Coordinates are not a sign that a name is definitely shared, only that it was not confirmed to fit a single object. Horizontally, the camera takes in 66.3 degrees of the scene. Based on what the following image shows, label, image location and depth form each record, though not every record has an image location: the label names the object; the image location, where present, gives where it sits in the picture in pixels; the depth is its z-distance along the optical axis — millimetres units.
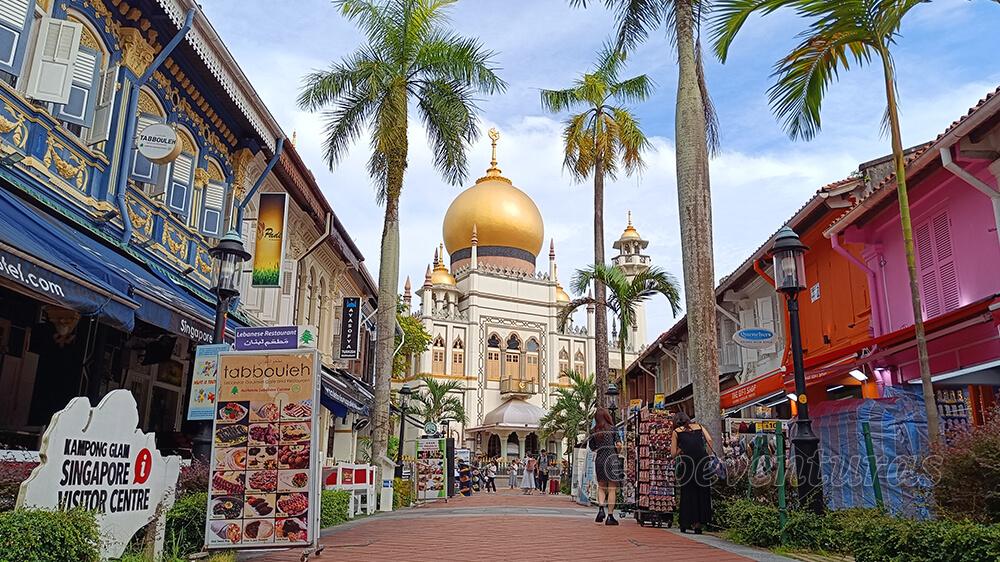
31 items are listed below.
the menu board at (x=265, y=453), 7578
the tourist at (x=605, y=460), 12234
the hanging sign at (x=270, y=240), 15289
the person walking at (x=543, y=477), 36225
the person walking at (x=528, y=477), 32553
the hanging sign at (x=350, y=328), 21859
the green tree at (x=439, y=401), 48281
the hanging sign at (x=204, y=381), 8531
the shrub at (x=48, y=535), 4241
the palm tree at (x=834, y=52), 9416
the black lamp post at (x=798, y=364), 8633
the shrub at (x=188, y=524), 7551
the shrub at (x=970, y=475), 5734
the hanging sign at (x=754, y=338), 14328
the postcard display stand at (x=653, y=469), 12117
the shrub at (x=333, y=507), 11656
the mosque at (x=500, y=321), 52219
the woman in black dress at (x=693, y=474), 10969
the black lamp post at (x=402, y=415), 23041
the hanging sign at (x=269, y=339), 8203
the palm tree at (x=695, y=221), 12516
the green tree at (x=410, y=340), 40406
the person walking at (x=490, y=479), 36125
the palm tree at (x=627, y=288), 23375
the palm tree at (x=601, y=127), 24047
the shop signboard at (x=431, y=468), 22453
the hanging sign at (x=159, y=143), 10383
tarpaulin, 8602
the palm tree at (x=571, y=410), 41062
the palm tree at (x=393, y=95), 17844
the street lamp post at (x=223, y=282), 9195
